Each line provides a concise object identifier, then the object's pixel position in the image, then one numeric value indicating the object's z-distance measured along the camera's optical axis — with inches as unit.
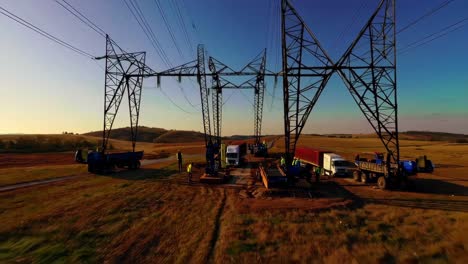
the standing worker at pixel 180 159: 1187.4
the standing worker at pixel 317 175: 952.8
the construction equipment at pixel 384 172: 813.2
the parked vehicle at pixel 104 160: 1159.6
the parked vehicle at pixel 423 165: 874.8
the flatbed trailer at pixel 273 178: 783.7
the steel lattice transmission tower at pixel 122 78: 1211.9
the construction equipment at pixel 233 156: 1398.4
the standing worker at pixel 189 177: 904.9
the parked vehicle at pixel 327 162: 1067.9
